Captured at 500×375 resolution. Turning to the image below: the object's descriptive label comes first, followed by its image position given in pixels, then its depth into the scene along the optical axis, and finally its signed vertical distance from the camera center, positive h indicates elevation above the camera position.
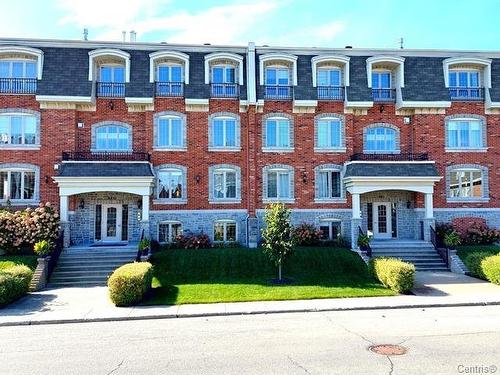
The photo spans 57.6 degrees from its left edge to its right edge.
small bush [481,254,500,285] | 17.00 -2.33
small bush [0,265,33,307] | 14.04 -2.38
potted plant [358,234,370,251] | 20.92 -1.58
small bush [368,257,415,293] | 15.44 -2.33
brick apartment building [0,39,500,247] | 22.94 +3.93
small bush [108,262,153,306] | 14.07 -2.44
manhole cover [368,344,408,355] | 8.93 -2.84
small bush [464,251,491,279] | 18.42 -2.30
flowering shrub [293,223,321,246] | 22.58 -1.37
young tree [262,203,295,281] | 17.25 -1.12
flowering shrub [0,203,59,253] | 19.70 -0.83
